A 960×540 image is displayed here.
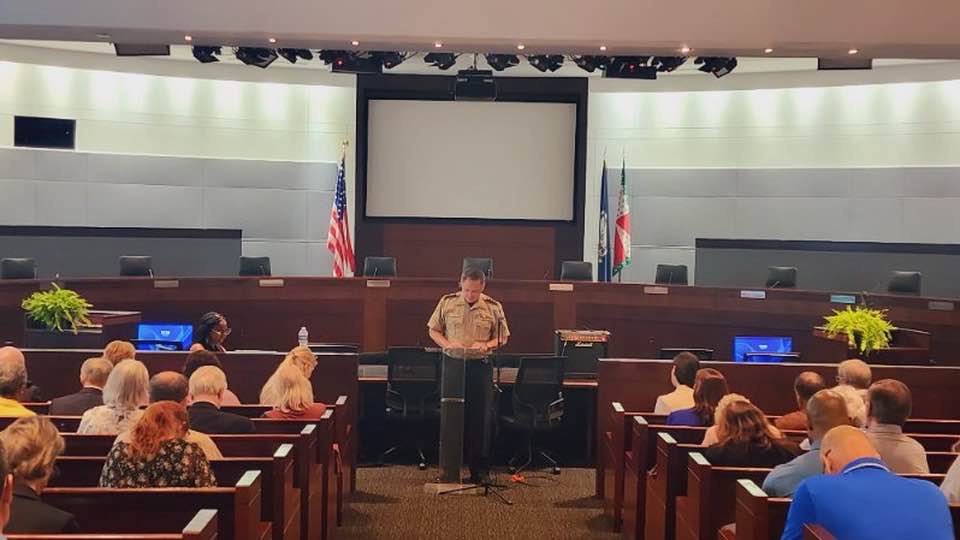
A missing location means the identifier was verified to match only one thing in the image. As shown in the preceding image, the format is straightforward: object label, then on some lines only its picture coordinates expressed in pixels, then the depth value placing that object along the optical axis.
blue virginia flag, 13.20
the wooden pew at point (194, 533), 2.79
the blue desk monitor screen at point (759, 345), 10.16
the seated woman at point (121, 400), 4.74
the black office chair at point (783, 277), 11.62
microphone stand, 7.11
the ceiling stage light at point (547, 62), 10.86
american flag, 13.12
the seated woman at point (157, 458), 3.74
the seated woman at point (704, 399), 5.52
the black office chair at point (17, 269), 10.30
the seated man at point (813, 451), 3.80
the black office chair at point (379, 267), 12.52
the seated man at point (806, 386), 5.09
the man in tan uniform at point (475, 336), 7.16
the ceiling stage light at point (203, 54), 10.41
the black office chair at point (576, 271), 12.44
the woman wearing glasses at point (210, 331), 7.32
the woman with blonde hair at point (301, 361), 6.11
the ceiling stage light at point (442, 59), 10.99
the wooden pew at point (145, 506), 3.41
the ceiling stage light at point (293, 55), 10.59
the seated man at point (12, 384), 4.82
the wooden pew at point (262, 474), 4.05
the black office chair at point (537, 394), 7.82
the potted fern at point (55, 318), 8.09
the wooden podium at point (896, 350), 8.52
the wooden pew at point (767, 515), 3.40
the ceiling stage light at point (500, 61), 11.03
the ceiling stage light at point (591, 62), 10.52
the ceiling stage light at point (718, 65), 10.28
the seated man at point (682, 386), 6.27
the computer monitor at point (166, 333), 9.30
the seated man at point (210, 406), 4.90
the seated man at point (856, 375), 6.03
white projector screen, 14.26
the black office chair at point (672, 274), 12.23
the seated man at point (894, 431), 4.43
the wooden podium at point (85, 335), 8.09
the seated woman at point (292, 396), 5.66
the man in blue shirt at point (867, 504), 2.82
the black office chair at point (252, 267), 12.22
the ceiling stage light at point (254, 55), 10.24
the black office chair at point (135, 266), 11.51
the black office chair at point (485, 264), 12.09
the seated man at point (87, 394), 5.48
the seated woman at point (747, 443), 4.46
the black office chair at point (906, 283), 10.75
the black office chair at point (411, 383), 8.09
